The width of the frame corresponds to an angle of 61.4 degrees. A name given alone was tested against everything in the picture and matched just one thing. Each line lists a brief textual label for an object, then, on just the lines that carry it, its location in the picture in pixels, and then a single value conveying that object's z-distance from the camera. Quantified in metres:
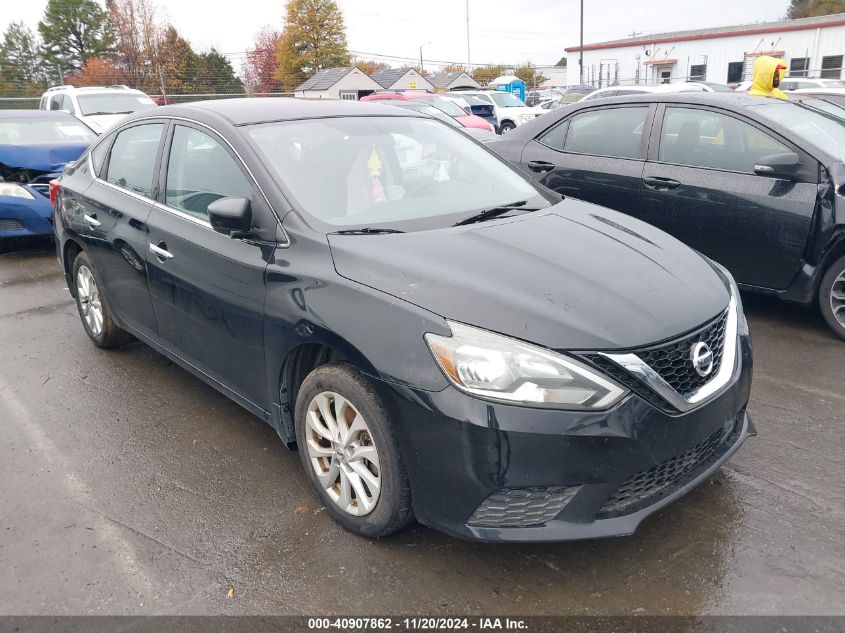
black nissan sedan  2.29
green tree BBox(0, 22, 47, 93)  40.94
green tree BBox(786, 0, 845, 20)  63.44
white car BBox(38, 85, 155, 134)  14.41
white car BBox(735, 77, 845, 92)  20.47
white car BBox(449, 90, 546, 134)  23.77
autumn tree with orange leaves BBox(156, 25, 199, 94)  50.44
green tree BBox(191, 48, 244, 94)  47.51
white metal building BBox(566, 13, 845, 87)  43.81
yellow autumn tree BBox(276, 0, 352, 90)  68.81
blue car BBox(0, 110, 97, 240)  7.68
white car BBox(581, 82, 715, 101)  15.00
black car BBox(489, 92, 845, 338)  4.61
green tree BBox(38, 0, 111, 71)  66.06
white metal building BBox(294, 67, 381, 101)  49.38
